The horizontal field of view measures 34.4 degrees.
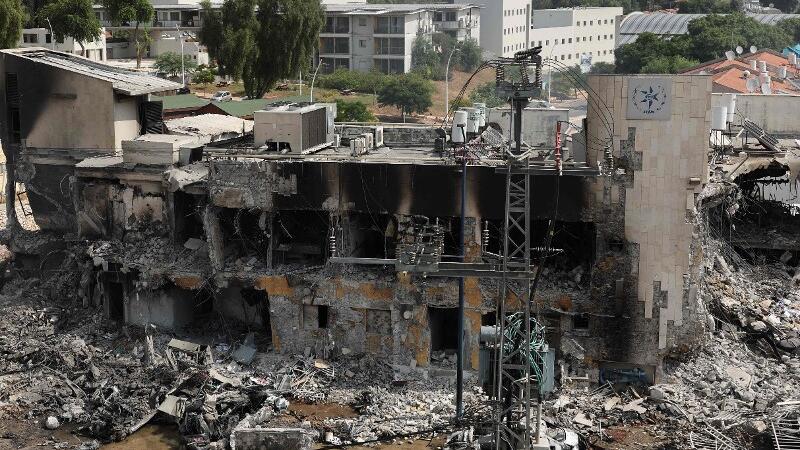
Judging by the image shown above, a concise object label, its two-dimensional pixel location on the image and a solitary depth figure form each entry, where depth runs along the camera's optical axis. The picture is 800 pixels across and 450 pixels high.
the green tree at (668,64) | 82.50
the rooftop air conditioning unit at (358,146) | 34.24
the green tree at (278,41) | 66.81
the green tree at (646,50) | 91.38
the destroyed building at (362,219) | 30.91
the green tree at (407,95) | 83.56
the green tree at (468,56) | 105.19
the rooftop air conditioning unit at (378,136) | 37.41
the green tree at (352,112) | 69.81
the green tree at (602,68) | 108.44
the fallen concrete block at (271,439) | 28.03
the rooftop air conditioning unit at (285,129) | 34.47
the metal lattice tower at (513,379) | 25.72
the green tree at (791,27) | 110.73
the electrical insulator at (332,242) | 31.72
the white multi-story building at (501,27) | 112.38
